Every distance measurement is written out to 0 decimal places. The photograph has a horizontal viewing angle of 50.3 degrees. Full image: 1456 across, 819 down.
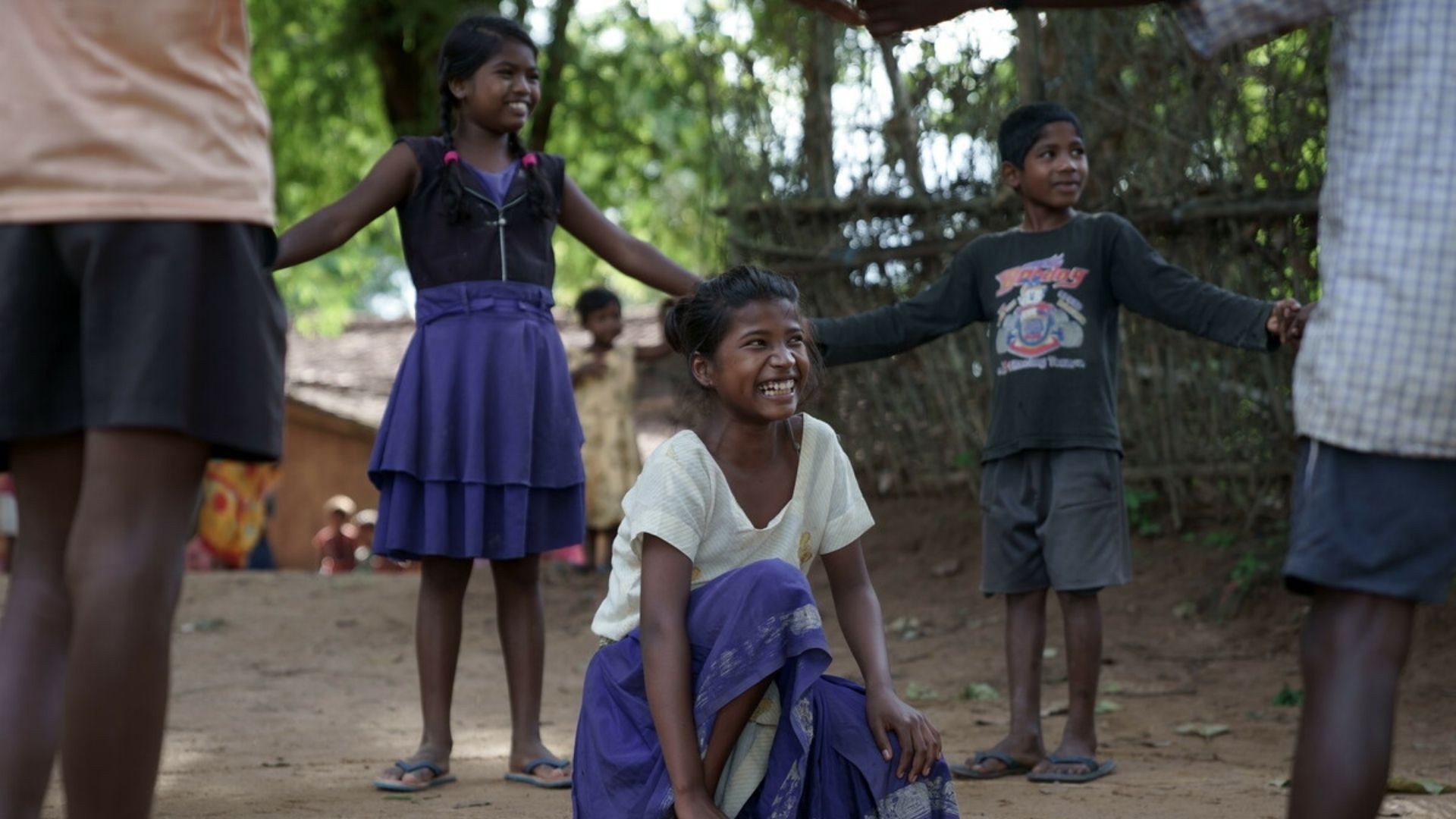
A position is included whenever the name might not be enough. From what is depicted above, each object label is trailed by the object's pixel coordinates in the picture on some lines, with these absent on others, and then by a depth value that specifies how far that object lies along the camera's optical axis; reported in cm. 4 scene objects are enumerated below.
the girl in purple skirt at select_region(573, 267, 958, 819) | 284
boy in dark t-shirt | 419
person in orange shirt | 200
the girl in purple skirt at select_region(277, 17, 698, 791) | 407
